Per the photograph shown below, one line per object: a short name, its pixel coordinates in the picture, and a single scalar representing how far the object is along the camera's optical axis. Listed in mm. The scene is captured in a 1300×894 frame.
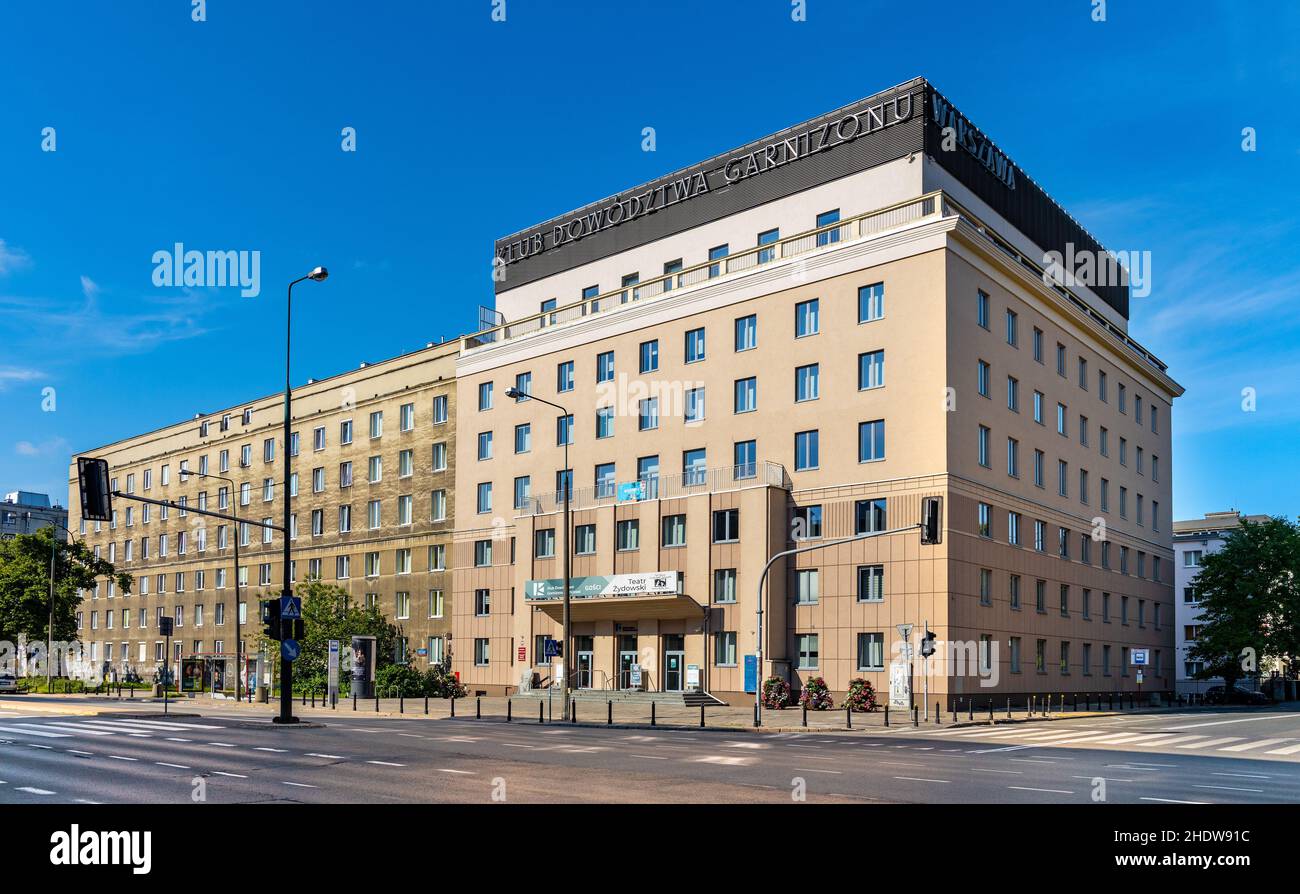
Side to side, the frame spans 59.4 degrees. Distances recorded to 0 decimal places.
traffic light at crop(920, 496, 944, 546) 29844
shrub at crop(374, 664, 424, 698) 57203
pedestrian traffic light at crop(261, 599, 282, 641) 30750
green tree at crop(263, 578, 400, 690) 59438
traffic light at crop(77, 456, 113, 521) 24766
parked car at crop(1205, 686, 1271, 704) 70812
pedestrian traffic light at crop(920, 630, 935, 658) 35716
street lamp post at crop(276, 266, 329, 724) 30984
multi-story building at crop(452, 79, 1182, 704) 46031
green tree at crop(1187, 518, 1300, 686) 73562
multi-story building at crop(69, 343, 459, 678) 67438
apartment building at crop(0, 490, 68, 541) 167625
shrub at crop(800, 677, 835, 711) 45125
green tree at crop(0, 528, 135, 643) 70438
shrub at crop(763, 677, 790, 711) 45625
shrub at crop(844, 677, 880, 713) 43875
